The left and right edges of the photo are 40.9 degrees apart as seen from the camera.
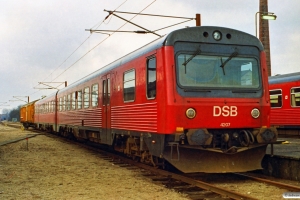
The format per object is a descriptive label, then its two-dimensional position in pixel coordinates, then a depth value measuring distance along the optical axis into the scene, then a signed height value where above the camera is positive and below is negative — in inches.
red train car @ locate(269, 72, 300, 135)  762.8 +32.8
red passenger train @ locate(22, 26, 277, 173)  338.3 +16.2
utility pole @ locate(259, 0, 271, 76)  1291.8 +287.4
